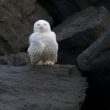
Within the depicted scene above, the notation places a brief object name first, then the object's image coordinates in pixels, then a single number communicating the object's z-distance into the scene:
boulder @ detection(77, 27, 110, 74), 11.30
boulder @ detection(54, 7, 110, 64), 14.13
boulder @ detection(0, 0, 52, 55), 15.82
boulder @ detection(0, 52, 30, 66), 13.99
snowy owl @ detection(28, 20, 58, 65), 11.41
